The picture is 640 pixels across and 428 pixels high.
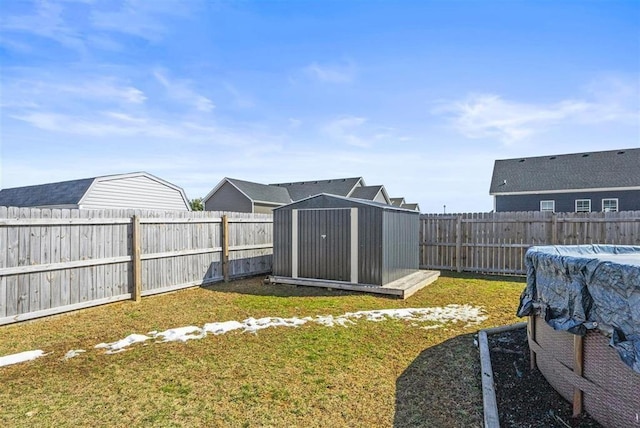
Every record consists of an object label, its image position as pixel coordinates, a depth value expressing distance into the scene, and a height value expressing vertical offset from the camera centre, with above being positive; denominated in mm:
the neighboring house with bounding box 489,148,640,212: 16969 +1575
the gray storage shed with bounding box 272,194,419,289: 7359 -643
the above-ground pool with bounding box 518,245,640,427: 2080 -856
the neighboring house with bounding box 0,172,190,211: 14688 +999
